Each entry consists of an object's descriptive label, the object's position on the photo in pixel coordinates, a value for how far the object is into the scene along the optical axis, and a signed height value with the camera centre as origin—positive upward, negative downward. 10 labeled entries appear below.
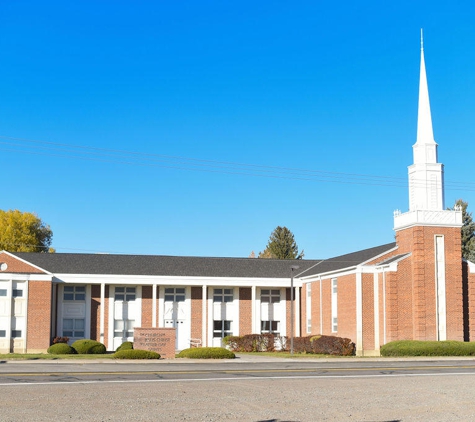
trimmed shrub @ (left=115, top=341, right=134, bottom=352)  47.69 -2.73
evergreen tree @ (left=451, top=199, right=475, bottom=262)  67.91 +6.64
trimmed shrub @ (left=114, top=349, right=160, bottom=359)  35.09 -2.41
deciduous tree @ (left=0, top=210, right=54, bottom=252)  82.56 +8.35
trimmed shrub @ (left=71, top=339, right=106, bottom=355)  45.28 -2.67
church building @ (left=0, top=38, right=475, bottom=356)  44.62 +0.90
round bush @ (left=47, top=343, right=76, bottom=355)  44.14 -2.73
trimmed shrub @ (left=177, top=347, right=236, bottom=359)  37.56 -2.53
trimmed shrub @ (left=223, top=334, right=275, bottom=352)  51.75 -2.73
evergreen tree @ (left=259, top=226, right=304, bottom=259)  96.56 +7.97
